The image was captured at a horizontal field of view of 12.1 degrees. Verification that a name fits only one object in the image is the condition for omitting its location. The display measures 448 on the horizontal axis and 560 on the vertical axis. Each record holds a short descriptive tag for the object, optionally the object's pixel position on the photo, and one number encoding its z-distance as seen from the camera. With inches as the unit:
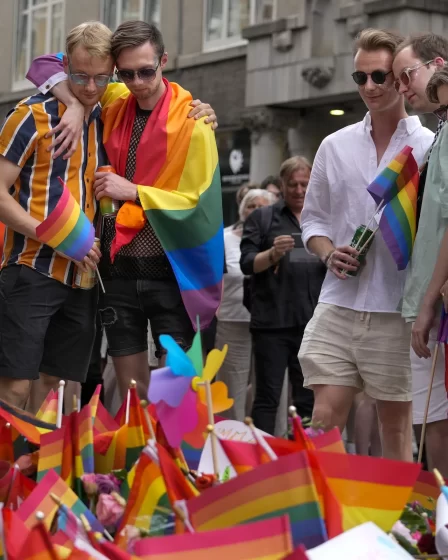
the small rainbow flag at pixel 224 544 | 126.0
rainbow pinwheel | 150.1
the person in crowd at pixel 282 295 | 508.4
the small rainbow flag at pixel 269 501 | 135.7
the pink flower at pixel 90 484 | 162.7
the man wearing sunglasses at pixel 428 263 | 282.0
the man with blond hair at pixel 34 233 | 315.4
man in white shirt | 309.3
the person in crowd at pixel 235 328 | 582.7
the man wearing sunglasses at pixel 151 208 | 319.3
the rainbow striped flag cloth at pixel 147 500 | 148.6
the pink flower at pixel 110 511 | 153.8
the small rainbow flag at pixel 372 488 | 141.1
